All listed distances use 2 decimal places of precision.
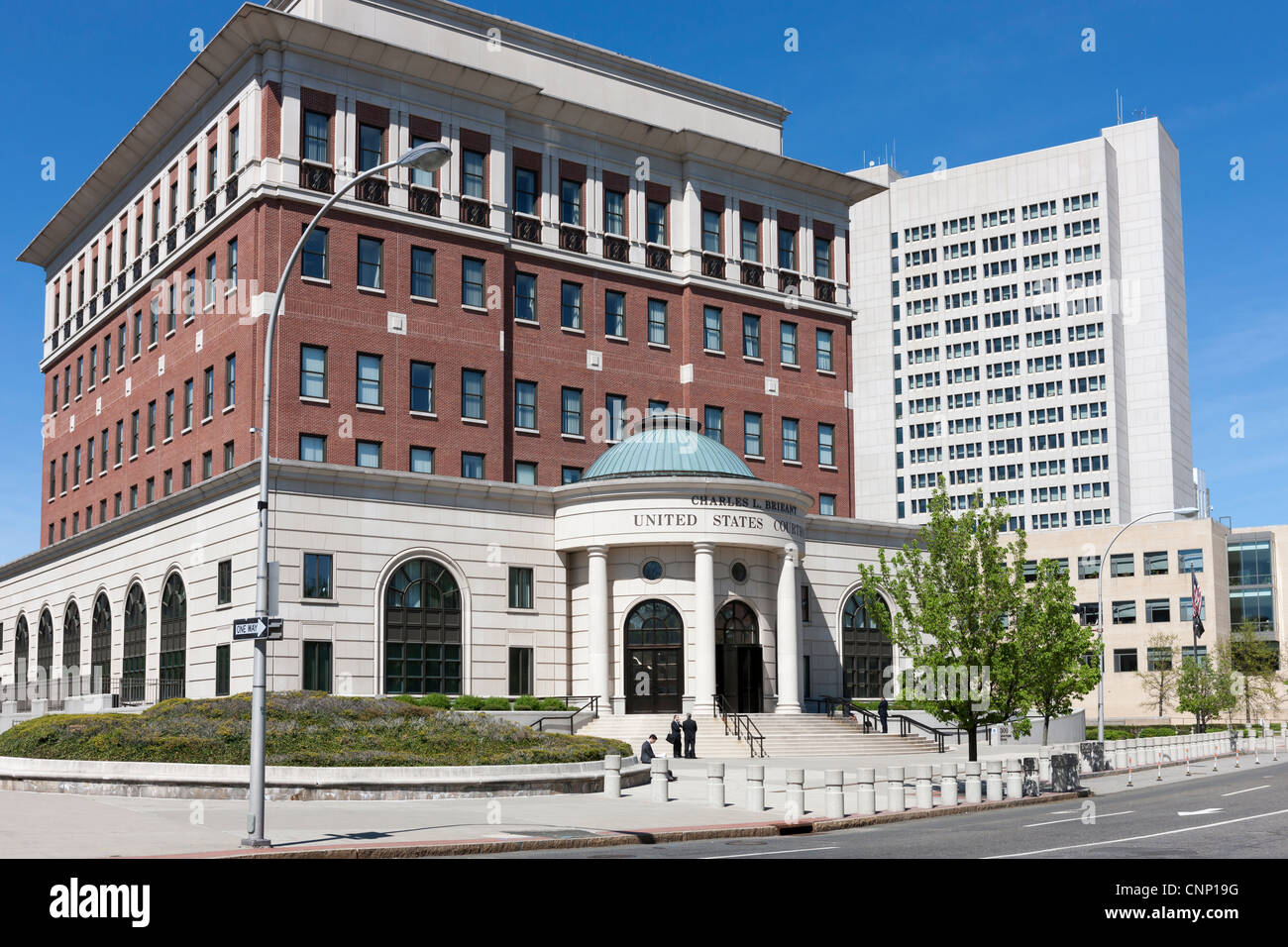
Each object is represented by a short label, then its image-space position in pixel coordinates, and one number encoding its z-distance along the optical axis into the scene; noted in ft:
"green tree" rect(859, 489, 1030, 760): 115.34
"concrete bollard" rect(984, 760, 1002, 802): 104.68
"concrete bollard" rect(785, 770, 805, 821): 84.74
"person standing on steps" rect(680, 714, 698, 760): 141.59
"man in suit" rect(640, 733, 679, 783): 118.73
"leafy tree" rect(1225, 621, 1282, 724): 330.54
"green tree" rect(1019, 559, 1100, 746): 114.93
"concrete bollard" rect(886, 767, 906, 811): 92.21
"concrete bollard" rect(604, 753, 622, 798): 101.35
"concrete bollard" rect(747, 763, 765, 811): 90.68
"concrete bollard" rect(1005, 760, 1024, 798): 106.32
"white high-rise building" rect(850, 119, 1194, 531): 460.14
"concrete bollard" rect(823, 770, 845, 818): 86.38
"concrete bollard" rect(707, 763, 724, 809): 94.27
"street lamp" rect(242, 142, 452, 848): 65.26
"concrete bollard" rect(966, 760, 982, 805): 102.37
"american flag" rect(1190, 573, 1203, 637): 225.35
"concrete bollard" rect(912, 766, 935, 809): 95.66
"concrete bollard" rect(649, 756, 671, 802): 97.25
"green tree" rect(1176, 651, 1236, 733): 245.24
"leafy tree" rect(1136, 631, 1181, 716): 356.18
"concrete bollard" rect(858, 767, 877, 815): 90.27
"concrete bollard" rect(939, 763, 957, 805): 98.68
